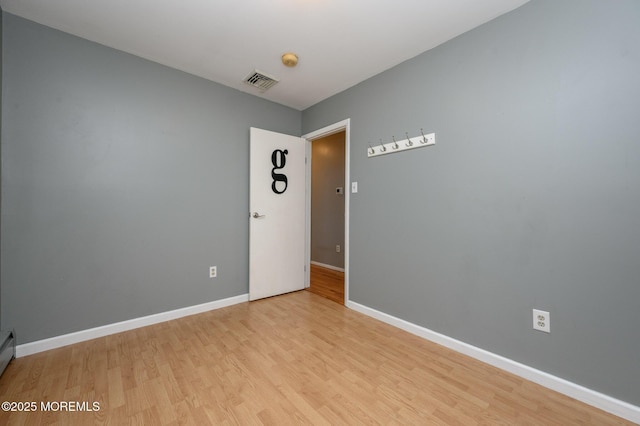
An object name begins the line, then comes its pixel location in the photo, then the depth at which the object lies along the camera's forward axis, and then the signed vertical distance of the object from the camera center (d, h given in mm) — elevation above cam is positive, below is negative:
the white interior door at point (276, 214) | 2883 -20
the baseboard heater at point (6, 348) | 1541 -906
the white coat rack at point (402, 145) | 2066 +625
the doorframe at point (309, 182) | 2750 +366
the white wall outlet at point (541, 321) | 1517 -674
